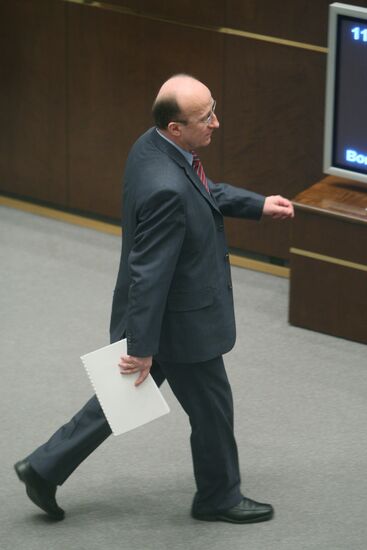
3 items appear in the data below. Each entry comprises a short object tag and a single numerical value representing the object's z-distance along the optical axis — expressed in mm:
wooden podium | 9132
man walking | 6235
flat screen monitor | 8918
